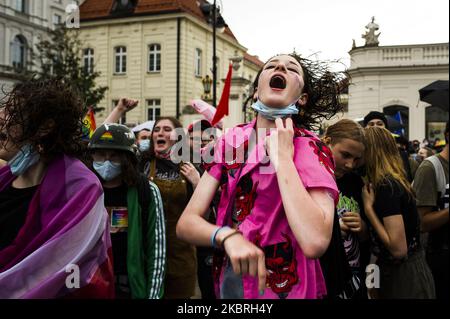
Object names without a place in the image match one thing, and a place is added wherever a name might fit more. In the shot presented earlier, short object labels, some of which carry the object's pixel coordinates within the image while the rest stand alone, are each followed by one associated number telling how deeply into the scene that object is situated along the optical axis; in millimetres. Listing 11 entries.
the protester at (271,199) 1386
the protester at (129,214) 2836
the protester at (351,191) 2660
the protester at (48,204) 1859
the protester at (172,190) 3619
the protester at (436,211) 3162
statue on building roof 12516
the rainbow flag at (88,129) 3646
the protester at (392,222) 2771
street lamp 11833
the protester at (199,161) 4043
